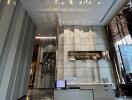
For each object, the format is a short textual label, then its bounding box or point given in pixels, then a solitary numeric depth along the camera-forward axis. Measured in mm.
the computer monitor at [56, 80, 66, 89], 2955
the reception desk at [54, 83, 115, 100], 2828
